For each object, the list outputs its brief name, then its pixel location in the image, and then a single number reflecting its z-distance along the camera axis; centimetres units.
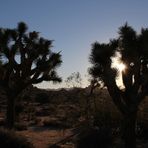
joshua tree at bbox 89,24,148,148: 698
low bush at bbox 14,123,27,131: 1120
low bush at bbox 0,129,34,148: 637
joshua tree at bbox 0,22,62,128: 1018
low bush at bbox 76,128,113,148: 708
